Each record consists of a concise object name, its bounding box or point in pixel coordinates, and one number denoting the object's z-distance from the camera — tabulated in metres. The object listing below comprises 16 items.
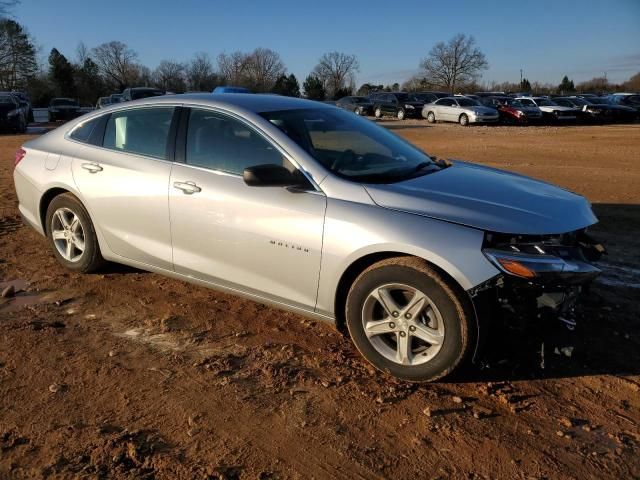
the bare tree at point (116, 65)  83.50
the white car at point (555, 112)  30.42
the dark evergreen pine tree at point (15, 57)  60.84
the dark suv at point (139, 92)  25.16
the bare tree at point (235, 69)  87.84
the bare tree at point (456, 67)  95.06
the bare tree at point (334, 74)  103.50
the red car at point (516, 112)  30.55
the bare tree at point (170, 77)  73.25
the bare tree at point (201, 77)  70.82
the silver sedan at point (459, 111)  29.73
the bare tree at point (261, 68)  90.88
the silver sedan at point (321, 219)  3.19
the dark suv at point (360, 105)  38.22
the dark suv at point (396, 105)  35.75
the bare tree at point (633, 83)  85.31
